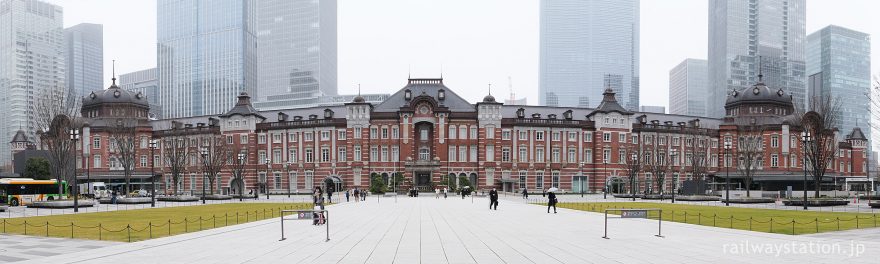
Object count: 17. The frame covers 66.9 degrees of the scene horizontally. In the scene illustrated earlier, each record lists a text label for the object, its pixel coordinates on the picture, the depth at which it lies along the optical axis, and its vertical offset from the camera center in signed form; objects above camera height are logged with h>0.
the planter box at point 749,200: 58.06 -5.92
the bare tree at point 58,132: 54.78 -0.13
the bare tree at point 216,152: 75.15 -2.60
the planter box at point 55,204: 50.41 -5.62
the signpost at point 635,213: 24.58 -3.01
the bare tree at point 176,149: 70.69 -2.03
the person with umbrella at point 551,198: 41.20 -4.12
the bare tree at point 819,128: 54.06 +0.42
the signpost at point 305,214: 25.26 -3.18
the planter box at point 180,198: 66.57 -6.92
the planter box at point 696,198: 65.87 -6.52
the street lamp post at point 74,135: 47.27 -0.32
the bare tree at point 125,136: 68.82 -0.75
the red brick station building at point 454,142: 94.06 -1.54
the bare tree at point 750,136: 96.12 -0.50
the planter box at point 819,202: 50.91 -5.38
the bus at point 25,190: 57.44 -5.40
